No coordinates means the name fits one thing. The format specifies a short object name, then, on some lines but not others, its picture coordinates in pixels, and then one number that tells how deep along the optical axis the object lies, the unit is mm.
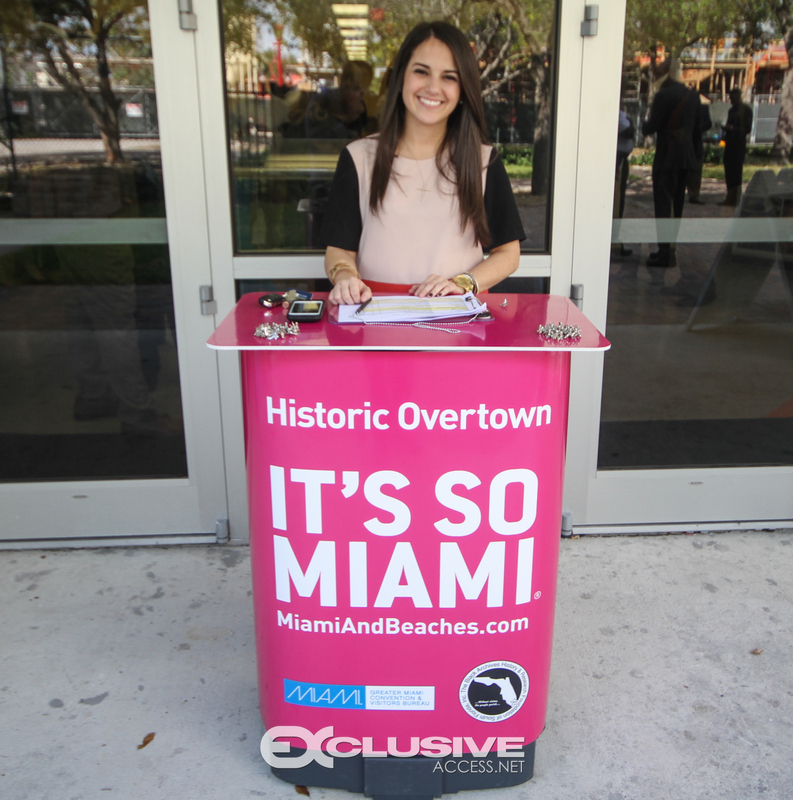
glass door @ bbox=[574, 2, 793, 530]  2686
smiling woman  2062
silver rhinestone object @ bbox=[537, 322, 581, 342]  1596
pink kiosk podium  1612
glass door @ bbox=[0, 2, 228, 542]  2555
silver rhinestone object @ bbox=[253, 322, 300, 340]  1594
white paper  1707
